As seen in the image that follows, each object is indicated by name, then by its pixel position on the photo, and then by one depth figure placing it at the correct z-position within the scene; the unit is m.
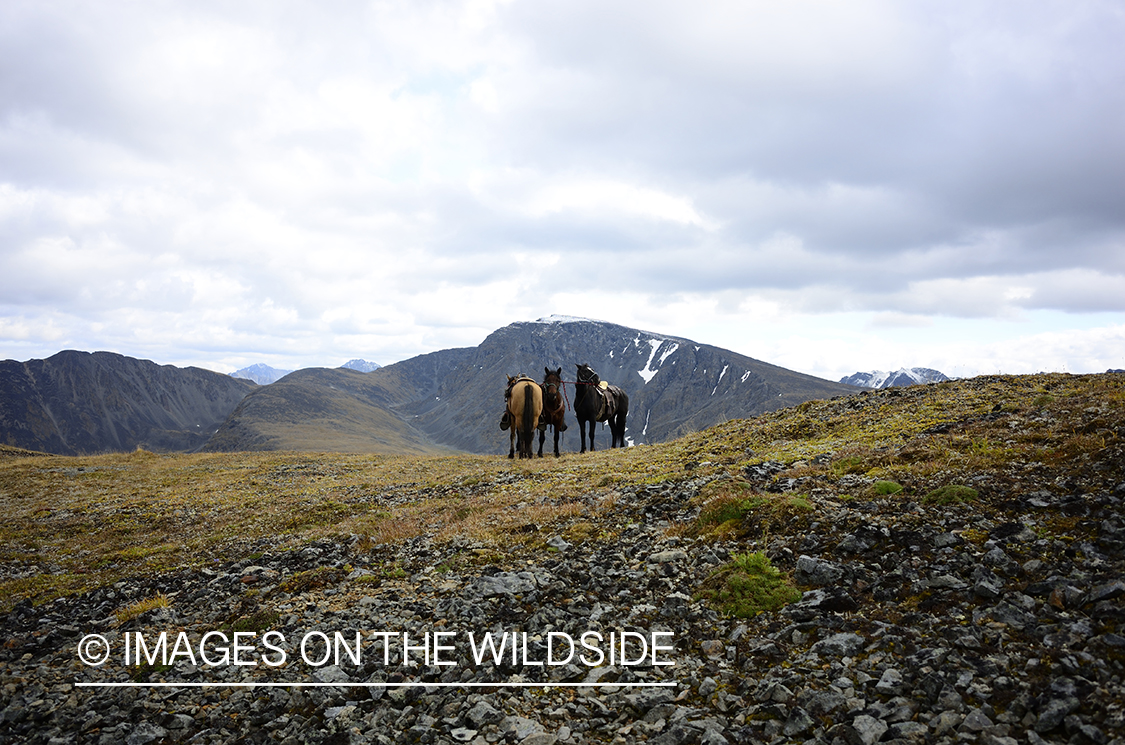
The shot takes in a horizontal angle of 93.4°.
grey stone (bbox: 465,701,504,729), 5.55
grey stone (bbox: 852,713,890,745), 4.45
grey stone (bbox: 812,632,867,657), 5.65
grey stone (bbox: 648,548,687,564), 8.59
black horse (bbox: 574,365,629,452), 32.19
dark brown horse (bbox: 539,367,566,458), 28.03
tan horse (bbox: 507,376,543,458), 26.34
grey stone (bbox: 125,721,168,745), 5.68
